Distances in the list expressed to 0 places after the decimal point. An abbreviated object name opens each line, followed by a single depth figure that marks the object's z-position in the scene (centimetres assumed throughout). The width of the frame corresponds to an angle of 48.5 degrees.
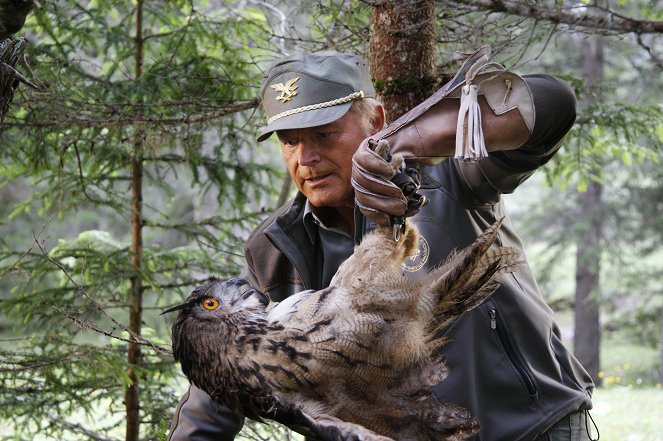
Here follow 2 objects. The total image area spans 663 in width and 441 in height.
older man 306
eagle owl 243
